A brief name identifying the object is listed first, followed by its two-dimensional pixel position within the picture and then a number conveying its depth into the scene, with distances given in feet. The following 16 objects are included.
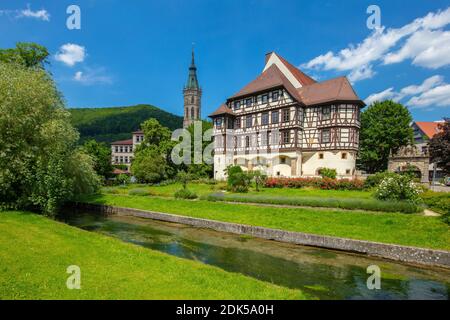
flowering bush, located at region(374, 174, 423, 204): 54.29
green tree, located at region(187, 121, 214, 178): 149.89
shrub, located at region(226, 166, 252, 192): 89.35
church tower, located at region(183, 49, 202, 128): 311.88
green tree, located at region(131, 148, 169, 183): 140.36
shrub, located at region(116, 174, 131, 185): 157.33
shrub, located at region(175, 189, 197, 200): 85.05
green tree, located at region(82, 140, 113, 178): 164.35
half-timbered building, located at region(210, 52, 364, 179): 110.42
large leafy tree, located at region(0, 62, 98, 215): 57.21
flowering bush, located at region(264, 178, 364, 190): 84.17
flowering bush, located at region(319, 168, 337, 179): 102.49
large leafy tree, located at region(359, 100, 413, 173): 132.36
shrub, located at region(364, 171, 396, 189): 79.69
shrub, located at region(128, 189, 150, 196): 99.91
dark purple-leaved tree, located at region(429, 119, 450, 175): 63.18
